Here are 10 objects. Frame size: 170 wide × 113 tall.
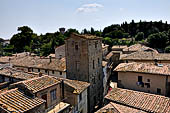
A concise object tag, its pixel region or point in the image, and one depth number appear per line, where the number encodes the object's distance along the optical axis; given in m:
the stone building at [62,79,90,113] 15.02
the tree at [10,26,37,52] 65.31
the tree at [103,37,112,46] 67.48
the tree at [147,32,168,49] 52.00
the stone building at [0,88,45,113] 8.89
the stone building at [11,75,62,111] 11.50
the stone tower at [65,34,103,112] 20.62
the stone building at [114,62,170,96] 16.62
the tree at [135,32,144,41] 79.12
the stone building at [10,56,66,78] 26.03
